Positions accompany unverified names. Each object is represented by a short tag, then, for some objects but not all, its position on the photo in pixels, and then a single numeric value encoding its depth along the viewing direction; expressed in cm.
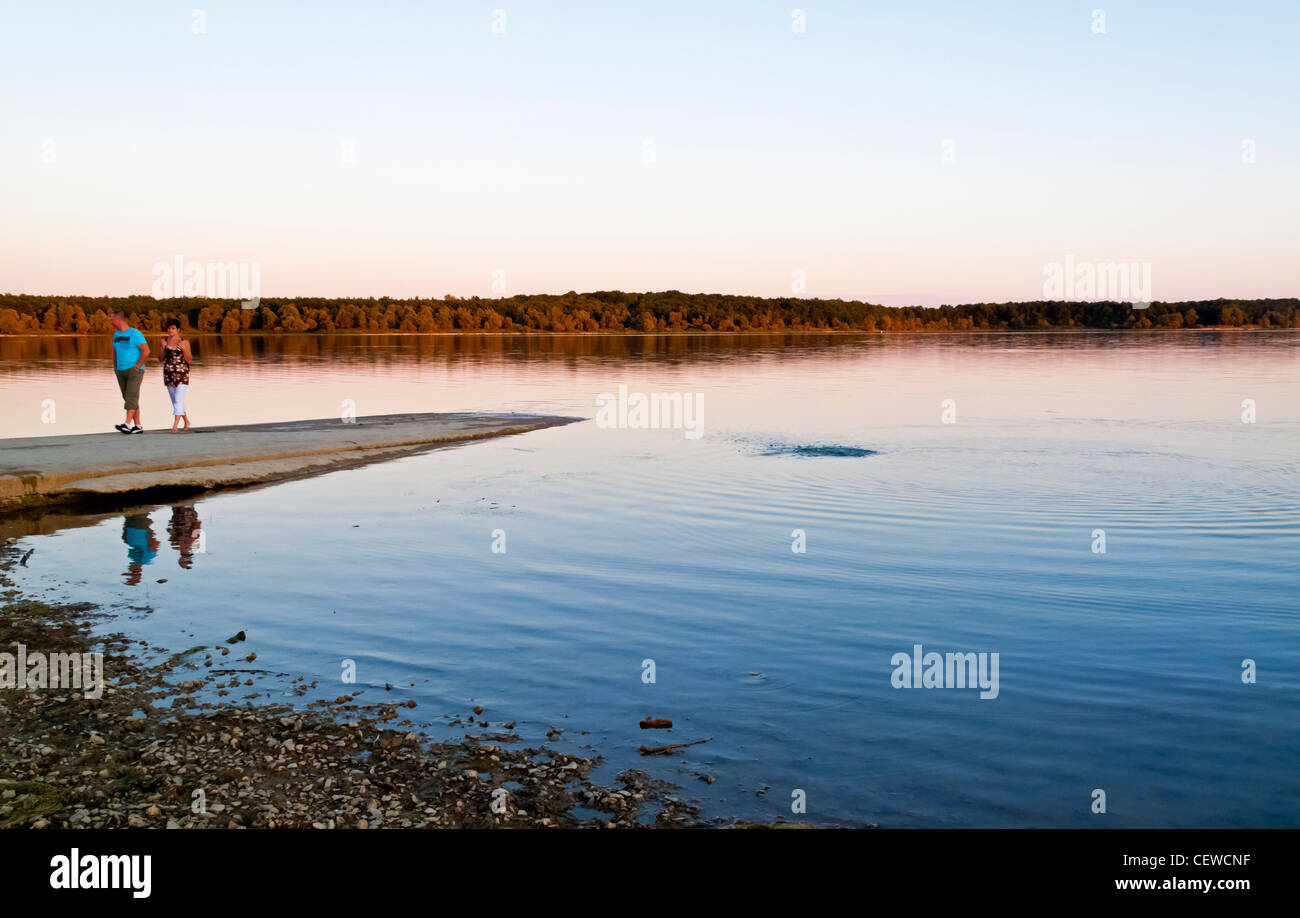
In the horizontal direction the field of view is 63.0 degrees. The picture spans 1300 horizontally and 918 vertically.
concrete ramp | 2175
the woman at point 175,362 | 2814
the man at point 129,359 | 2742
